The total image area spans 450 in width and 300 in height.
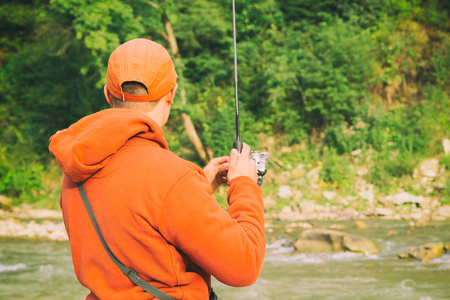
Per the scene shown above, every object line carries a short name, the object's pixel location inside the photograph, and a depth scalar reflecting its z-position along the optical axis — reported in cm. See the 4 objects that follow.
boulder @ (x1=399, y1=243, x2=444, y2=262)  825
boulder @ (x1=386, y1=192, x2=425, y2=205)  1192
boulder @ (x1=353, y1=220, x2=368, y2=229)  1073
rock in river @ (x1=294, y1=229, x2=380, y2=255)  887
